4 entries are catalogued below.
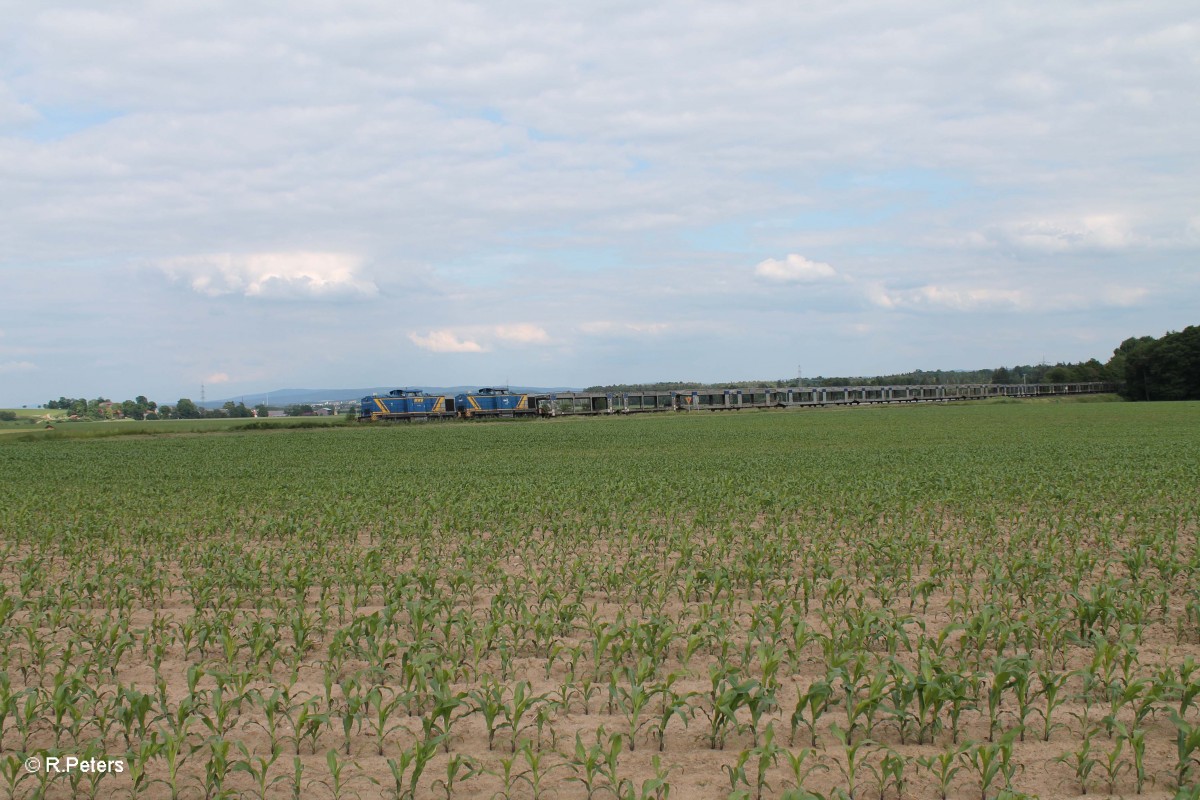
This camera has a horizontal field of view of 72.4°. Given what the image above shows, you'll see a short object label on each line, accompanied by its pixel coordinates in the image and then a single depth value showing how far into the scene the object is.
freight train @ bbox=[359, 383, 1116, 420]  93.12
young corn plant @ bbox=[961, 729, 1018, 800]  5.18
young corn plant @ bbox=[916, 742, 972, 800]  5.25
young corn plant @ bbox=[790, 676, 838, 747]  5.78
